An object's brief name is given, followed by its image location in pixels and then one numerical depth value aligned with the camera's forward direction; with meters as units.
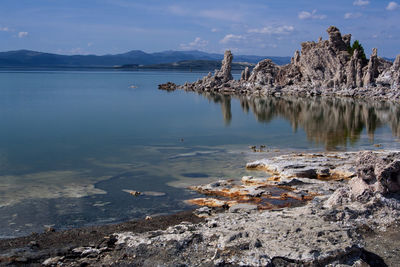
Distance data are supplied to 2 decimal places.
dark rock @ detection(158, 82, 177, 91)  81.07
